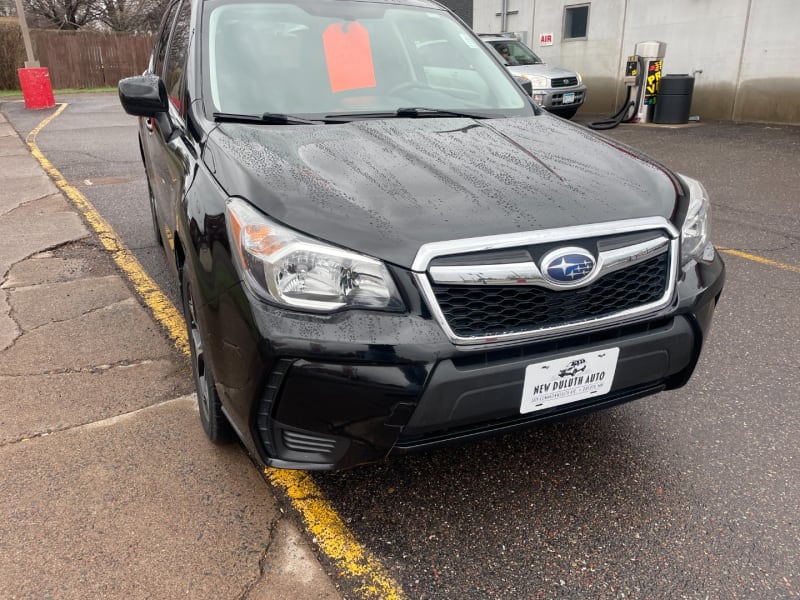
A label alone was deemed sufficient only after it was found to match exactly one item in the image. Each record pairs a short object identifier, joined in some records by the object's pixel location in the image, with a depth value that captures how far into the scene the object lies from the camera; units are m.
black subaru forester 1.80
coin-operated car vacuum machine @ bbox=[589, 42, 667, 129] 12.41
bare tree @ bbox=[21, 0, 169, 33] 34.91
